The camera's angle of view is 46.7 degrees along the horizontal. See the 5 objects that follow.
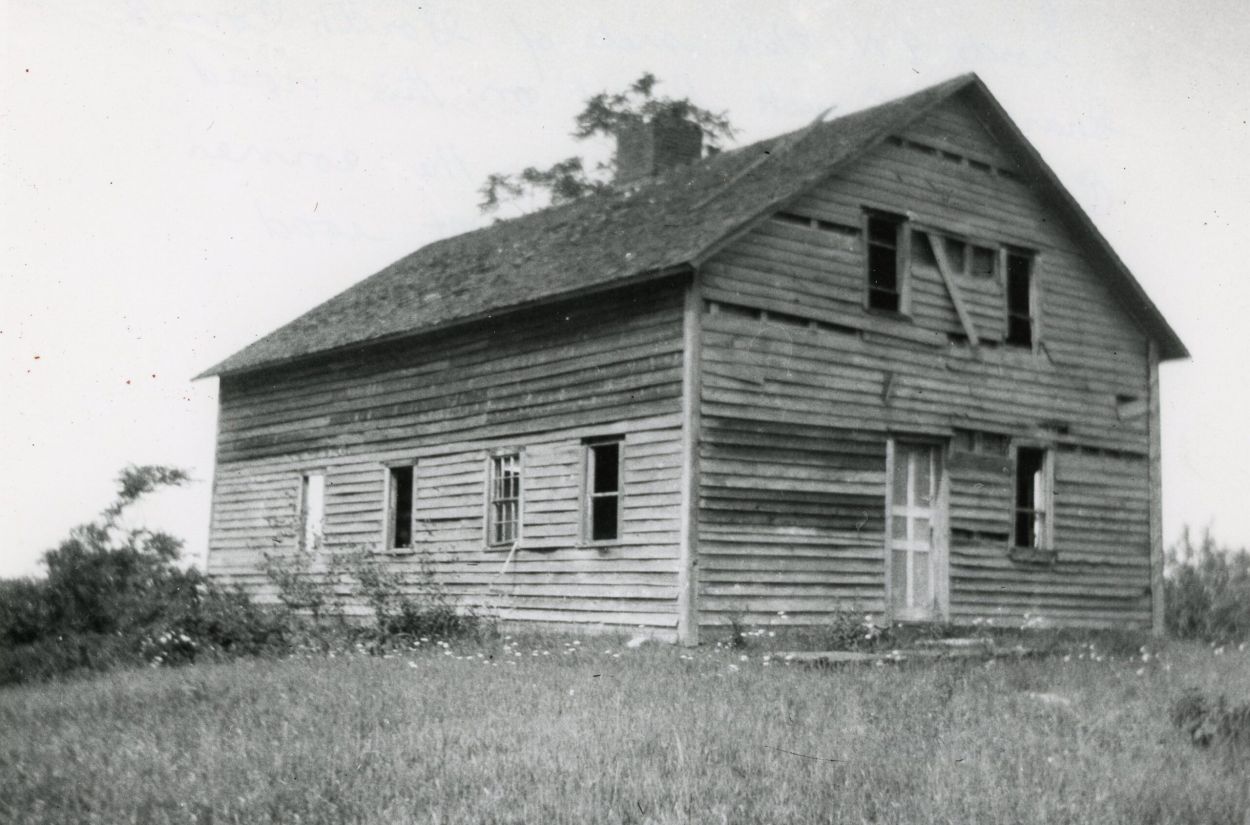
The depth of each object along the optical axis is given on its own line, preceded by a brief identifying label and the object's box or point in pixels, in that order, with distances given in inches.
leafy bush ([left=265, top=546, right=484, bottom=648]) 701.9
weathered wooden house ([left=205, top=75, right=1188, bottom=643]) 676.1
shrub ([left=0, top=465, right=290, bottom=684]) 695.1
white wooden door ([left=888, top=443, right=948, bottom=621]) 730.8
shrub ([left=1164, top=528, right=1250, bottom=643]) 888.3
